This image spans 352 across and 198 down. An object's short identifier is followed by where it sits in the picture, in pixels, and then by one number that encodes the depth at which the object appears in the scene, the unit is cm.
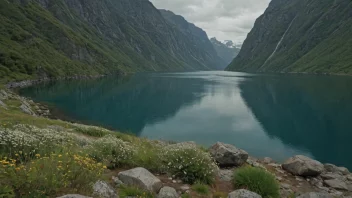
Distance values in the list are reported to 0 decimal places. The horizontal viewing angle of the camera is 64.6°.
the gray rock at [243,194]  1027
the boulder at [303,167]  1769
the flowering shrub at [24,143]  992
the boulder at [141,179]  1013
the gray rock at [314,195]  1203
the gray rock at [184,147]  1301
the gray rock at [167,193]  982
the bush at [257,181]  1186
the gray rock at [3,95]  4647
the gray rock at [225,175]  1388
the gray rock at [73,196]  647
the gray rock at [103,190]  822
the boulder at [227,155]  1673
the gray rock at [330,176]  1791
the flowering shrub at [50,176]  661
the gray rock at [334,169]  2043
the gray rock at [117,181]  1020
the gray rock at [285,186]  1507
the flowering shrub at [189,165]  1204
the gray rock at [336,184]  1677
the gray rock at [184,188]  1101
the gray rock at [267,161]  2251
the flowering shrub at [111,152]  1227
